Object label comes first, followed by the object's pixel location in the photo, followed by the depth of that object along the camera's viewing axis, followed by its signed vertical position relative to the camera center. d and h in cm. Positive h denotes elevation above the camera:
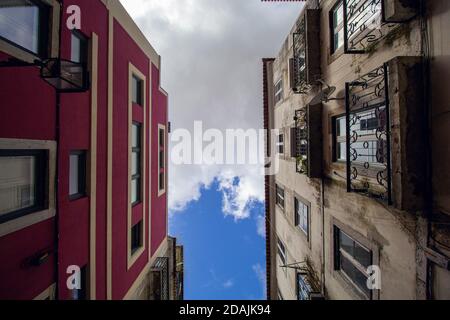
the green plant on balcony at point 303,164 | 909 +2
